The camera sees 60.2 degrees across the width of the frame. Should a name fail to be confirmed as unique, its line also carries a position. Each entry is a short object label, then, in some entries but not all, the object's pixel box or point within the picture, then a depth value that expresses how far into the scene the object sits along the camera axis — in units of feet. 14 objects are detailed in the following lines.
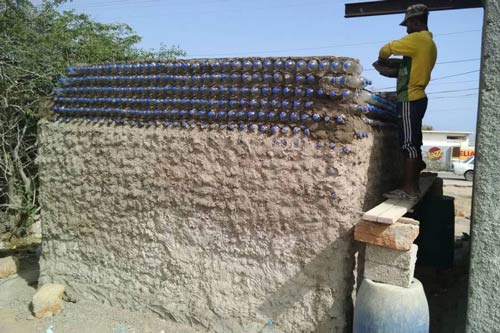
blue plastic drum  9.75
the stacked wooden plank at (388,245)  9.69
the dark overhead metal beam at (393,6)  16.11
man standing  11.92
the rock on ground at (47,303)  15.14
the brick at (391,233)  9.62
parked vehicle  75.18
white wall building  94.68
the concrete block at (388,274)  10.02
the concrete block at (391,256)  9.94
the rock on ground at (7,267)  19.11
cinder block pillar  9.05
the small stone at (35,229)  26.48
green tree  22.09
